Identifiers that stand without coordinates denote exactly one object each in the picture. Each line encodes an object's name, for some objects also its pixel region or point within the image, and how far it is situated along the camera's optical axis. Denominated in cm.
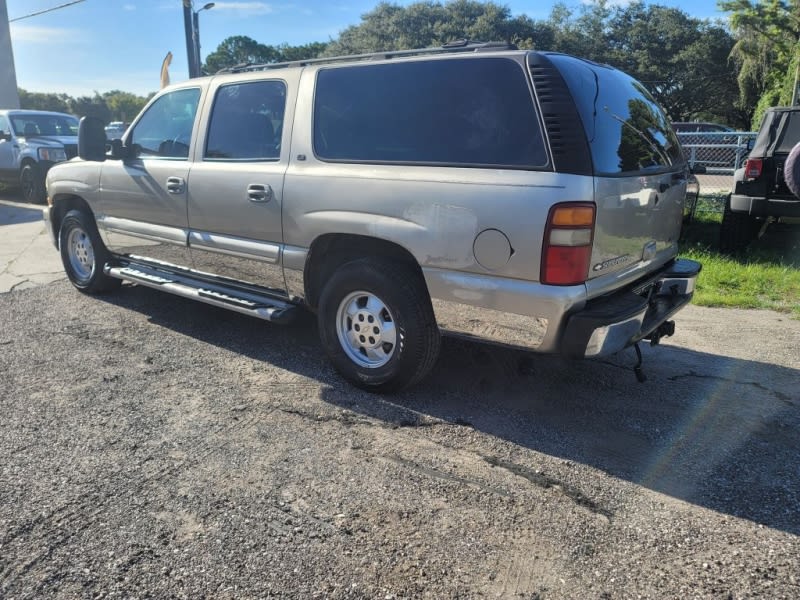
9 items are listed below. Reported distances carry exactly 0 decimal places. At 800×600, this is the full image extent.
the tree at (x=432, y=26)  4059
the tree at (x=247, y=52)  6681
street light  1589
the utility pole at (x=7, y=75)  2394
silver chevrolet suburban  302
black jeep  712
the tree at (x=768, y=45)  2559
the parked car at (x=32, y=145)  1348
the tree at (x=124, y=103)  9203
